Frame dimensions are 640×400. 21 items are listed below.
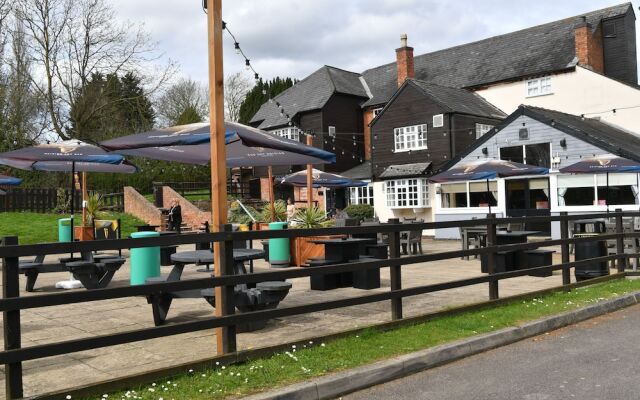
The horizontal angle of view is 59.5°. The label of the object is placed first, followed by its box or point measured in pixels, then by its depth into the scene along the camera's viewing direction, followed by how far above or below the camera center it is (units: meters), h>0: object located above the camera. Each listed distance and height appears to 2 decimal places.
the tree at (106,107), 31.98 +6.92
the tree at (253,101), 49.66 +10.31
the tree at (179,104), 48.34 +10.34
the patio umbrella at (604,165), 13.67 +0.97
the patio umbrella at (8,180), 13.82 +1.11
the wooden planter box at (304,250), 11.90 -0.75
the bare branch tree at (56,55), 30.03 +9.18
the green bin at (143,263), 8.80 -0.68
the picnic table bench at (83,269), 8.75 -0.74
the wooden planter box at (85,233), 13.52 -0.27
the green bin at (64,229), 13.92 -0.17
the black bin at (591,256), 9.65 -0.88
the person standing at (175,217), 19.73 +0.07
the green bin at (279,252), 11.91 -0.78
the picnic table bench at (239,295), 6.10 -0.86
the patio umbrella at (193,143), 6.25 +0.92
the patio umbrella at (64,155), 9.25 +1.15
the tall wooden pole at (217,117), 5.22 +0.94
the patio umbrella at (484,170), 14.10 +0.99
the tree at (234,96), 54.84 +11.97
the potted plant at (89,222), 13.62 -0.01
